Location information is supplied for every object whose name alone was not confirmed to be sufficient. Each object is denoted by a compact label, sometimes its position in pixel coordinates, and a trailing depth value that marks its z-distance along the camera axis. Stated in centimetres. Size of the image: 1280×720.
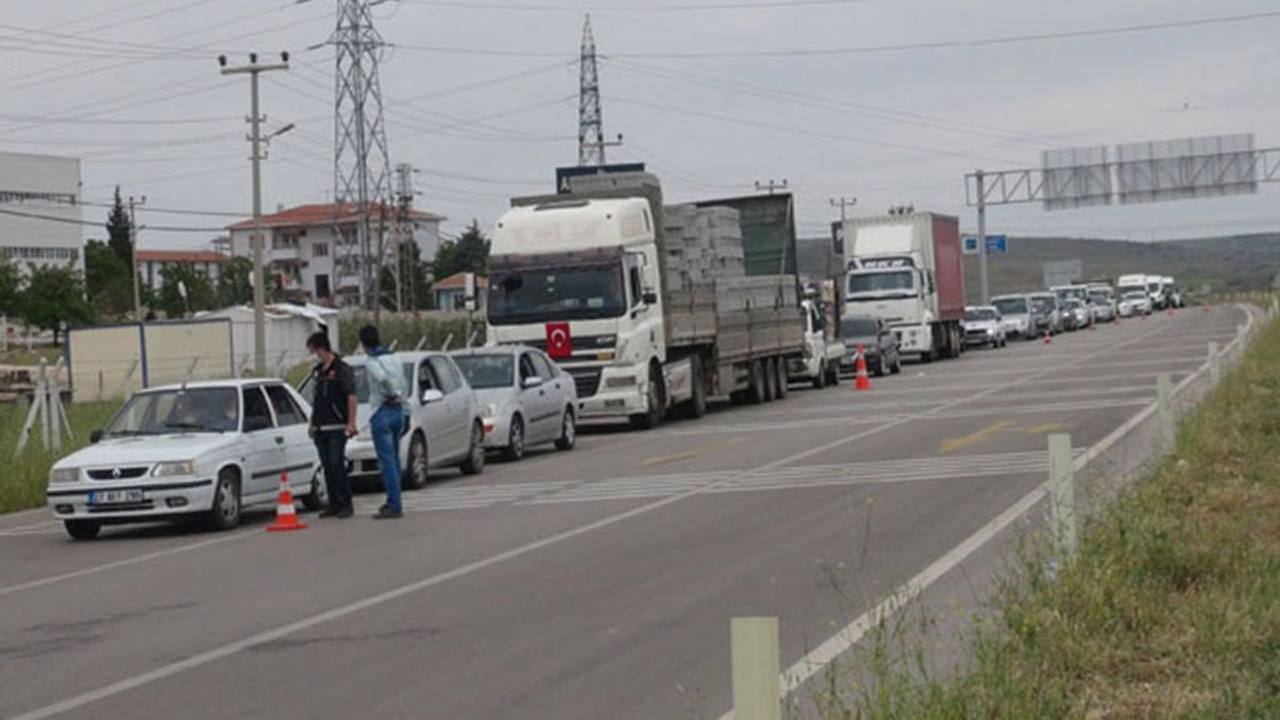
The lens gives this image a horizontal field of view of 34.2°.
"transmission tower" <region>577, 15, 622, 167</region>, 7819
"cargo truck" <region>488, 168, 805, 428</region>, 3375
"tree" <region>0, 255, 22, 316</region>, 9581
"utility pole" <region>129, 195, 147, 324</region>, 8891
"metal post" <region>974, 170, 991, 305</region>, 9619
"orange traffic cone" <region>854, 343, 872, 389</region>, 4566
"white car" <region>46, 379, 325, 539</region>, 1952
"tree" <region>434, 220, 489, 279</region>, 14362
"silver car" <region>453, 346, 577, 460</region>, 2822
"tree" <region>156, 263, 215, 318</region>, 11981
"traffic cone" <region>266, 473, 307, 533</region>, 1969
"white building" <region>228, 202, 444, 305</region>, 15900
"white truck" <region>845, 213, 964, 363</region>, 5916
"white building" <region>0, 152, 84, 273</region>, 12519
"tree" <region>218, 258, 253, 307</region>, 12975
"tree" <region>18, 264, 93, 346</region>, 9425
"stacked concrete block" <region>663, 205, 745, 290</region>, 3669
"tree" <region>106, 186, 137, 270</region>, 14275
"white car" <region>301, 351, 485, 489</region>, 2405
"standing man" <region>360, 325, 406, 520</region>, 2044
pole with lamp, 5403
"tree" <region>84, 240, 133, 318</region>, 11288
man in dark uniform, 2039
